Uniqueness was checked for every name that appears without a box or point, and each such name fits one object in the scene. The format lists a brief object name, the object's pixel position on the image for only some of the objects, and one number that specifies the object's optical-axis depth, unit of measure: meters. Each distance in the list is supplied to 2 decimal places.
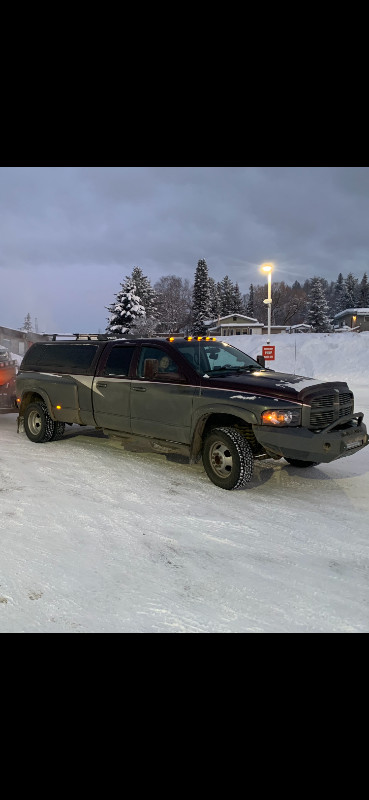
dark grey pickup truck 5.11
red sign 15.68
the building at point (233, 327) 64.06
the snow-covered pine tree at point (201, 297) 64.44
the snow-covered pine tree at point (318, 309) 64.69
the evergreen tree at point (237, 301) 81.82
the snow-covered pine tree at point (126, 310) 46.16
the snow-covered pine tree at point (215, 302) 74.19
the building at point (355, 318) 61.26
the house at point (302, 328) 64.84
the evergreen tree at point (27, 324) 161.86
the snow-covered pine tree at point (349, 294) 94.74
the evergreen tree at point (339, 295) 105.84
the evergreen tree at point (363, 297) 92.06
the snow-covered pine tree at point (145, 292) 61.81
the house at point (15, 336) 33.19
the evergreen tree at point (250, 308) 98.97
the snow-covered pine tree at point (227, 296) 81.12
